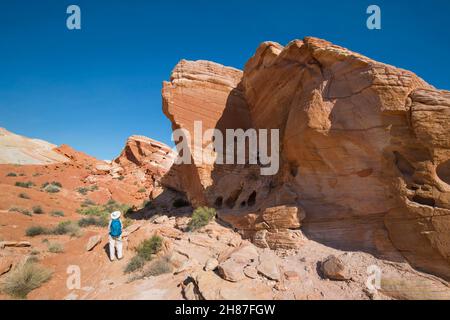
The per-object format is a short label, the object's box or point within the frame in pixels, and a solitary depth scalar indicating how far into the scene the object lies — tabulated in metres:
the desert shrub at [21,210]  14.47
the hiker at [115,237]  7.58
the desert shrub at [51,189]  24.23
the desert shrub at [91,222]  13.40
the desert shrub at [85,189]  27.19
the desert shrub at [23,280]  5.85
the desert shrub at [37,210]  15.51
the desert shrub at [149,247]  7.35
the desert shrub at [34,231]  10.85
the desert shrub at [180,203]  15.84
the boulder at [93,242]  8.43
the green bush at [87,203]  21.63
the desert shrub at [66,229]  11.50
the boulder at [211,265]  5.54
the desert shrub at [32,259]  7.40
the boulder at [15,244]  8.54
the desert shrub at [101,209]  17.34
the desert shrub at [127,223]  12.34
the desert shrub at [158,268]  6.19
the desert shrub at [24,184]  24.80
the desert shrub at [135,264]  6.81
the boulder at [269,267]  5.11
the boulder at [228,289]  4.41
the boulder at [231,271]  4.96
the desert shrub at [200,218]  9.23
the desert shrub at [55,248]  8.59
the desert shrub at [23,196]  18.14
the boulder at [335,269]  4.88
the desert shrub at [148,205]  17.86
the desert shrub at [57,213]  15.99
